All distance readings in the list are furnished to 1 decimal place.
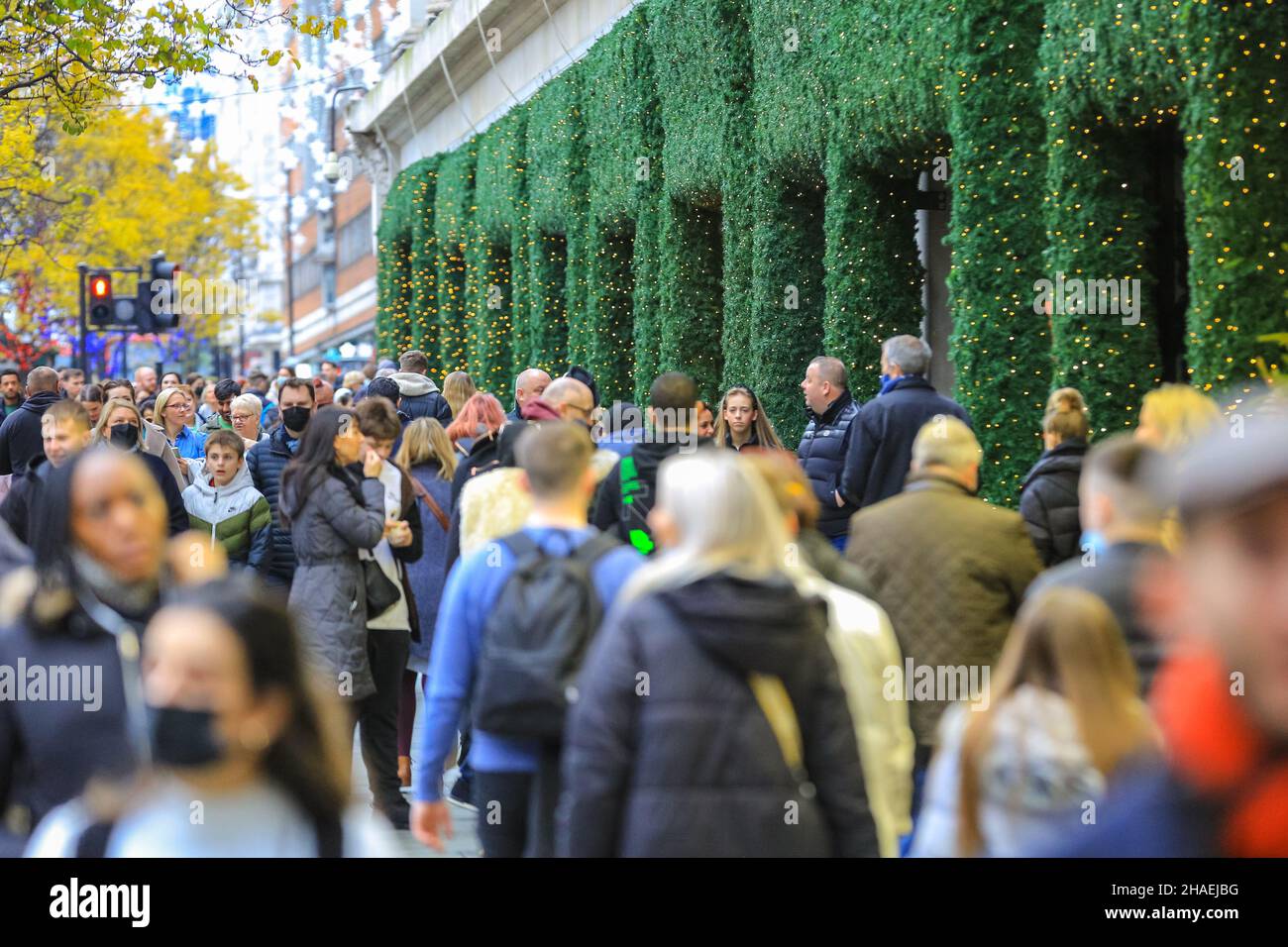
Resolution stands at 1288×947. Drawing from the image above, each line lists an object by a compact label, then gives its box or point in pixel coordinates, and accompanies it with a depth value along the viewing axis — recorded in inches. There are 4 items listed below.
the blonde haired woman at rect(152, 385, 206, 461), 602.9
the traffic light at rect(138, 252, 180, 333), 1087.0
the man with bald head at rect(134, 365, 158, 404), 924.0
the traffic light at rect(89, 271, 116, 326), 1067.9
